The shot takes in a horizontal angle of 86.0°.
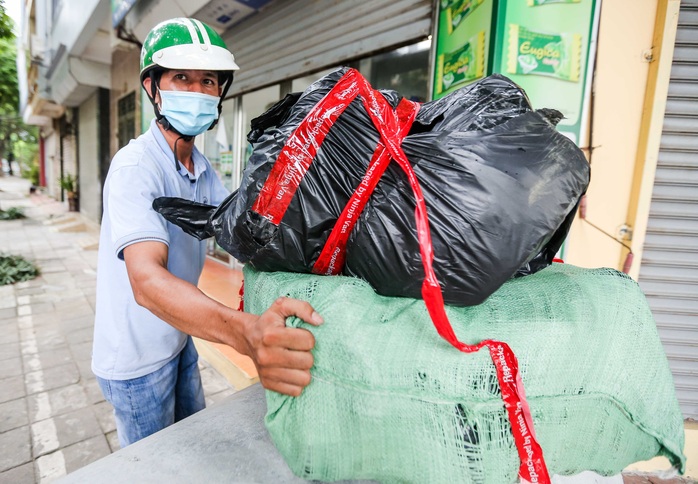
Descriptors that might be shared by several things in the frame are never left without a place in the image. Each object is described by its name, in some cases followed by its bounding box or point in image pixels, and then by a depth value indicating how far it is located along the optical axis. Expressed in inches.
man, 39.1
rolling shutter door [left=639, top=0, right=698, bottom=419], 97.3
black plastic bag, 29.4
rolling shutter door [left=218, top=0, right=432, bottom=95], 119.3
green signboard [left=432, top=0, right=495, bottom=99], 88.7
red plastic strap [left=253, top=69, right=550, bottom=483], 26.4
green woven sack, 26.3
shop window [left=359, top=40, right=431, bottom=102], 120.0
